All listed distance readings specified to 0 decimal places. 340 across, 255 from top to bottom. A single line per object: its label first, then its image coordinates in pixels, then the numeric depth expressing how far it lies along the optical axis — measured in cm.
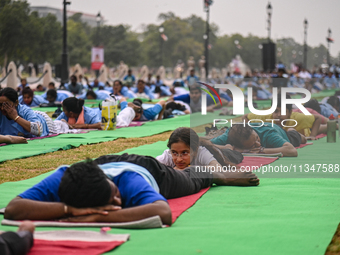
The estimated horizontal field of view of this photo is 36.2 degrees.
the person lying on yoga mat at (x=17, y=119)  838
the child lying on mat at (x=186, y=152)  509
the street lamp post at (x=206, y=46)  3443
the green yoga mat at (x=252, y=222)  324
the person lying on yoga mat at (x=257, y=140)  701
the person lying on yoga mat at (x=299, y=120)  692
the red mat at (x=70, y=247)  308
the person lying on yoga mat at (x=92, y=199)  340
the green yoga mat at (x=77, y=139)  791
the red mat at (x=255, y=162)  650
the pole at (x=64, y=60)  2327
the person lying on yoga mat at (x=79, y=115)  1037
